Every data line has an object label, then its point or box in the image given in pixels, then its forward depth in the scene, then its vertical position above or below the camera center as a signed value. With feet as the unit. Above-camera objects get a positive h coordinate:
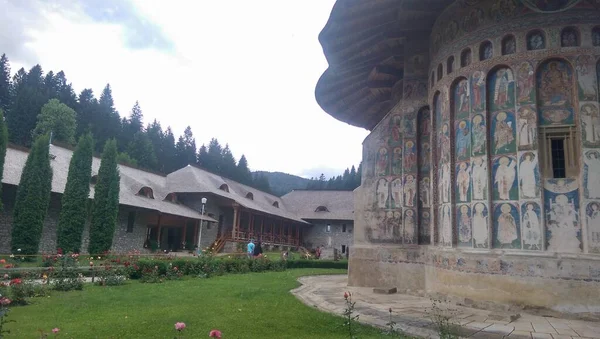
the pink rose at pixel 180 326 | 11.62 -2.52
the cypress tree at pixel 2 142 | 62.08 +12.30
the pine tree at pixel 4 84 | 173.68 +58.38
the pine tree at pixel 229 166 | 225.76 +38.85
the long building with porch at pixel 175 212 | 75.00 +5.88
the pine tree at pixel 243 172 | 228.45 +37.03
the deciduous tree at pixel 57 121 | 151.33 +39.62
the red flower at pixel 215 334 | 10.64 -2.47
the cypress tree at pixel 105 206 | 74.02 +4.43
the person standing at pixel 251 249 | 72.07 -1.86
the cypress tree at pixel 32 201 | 64.39 +3.99
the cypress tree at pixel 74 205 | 69.41 +4.06
